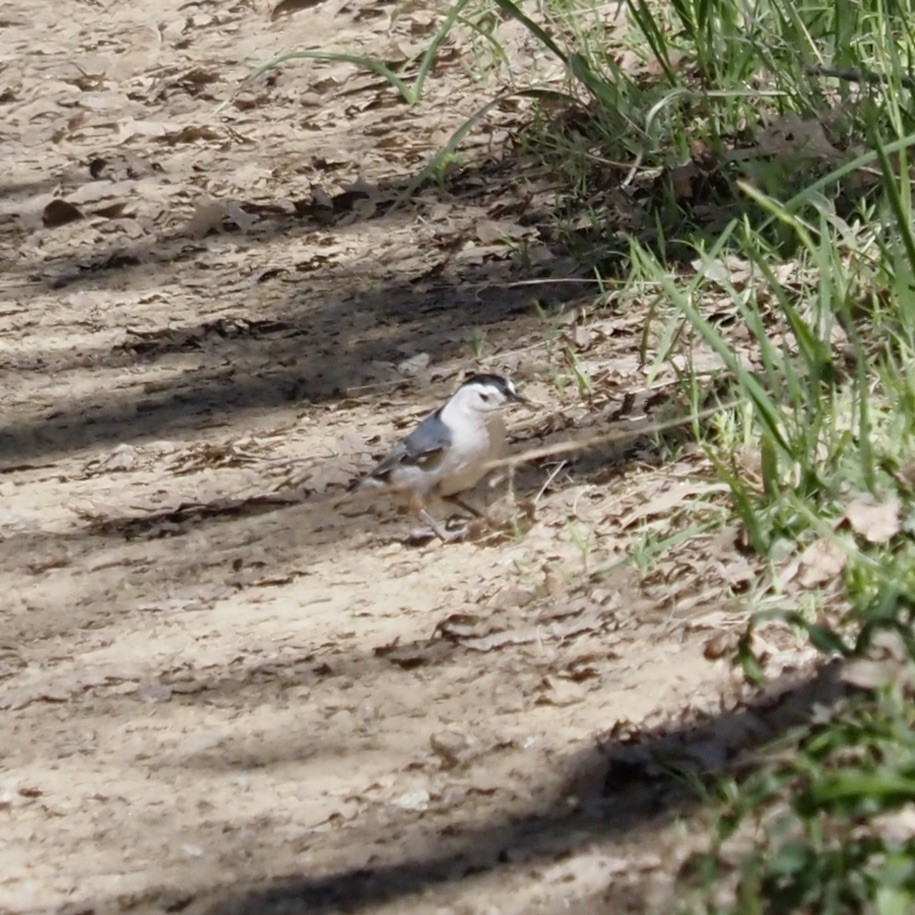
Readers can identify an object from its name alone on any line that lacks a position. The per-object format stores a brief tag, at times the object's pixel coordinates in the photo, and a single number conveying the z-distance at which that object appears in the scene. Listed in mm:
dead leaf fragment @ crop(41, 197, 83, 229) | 16297
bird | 10469
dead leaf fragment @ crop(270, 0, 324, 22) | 18687
